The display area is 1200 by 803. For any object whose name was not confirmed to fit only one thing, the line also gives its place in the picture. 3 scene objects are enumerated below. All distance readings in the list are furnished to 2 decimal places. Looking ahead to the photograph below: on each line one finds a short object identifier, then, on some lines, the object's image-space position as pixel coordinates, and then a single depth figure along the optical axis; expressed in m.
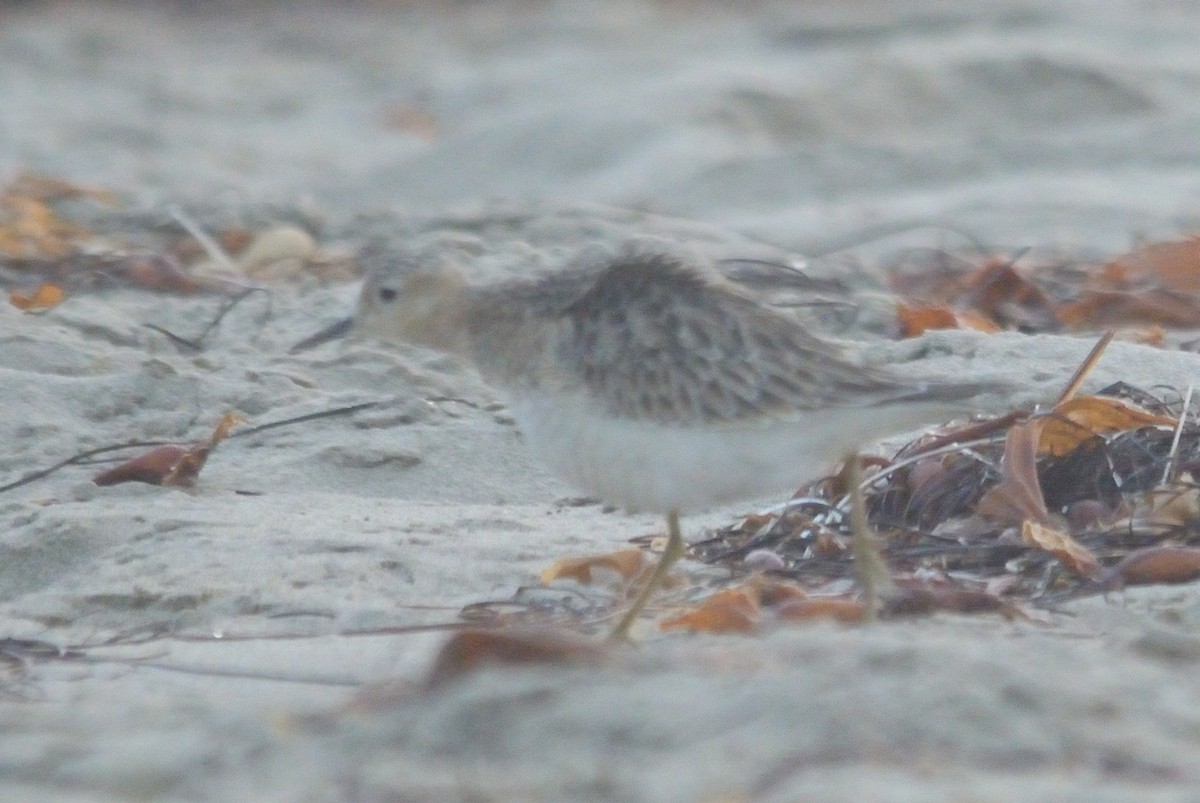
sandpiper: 7.27
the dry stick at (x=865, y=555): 7.19
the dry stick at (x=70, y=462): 9.37
